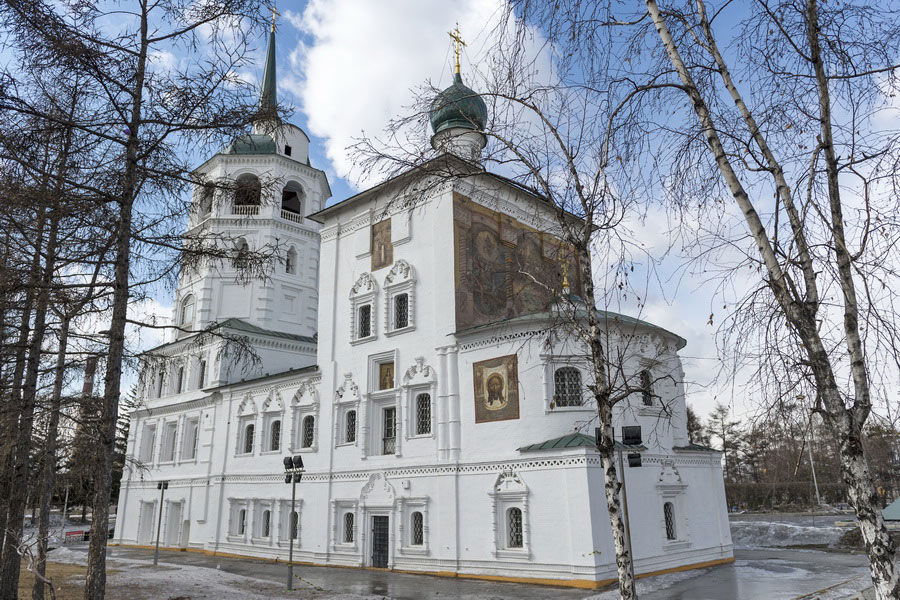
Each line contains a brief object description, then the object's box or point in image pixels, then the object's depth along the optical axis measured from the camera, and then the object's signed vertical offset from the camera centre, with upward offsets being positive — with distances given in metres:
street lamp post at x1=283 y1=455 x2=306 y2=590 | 17.69 +0.49
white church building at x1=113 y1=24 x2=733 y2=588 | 16.78 +1.73
